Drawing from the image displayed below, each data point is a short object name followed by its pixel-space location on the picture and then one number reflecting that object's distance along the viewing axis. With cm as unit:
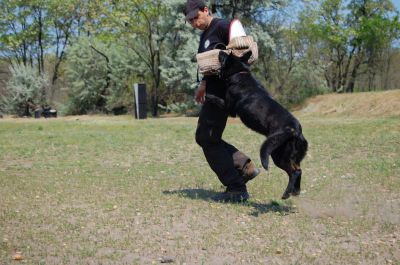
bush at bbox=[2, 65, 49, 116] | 3472
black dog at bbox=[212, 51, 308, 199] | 502
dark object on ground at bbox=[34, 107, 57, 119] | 2891
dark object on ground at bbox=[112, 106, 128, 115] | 3062
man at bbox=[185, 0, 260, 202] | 552
